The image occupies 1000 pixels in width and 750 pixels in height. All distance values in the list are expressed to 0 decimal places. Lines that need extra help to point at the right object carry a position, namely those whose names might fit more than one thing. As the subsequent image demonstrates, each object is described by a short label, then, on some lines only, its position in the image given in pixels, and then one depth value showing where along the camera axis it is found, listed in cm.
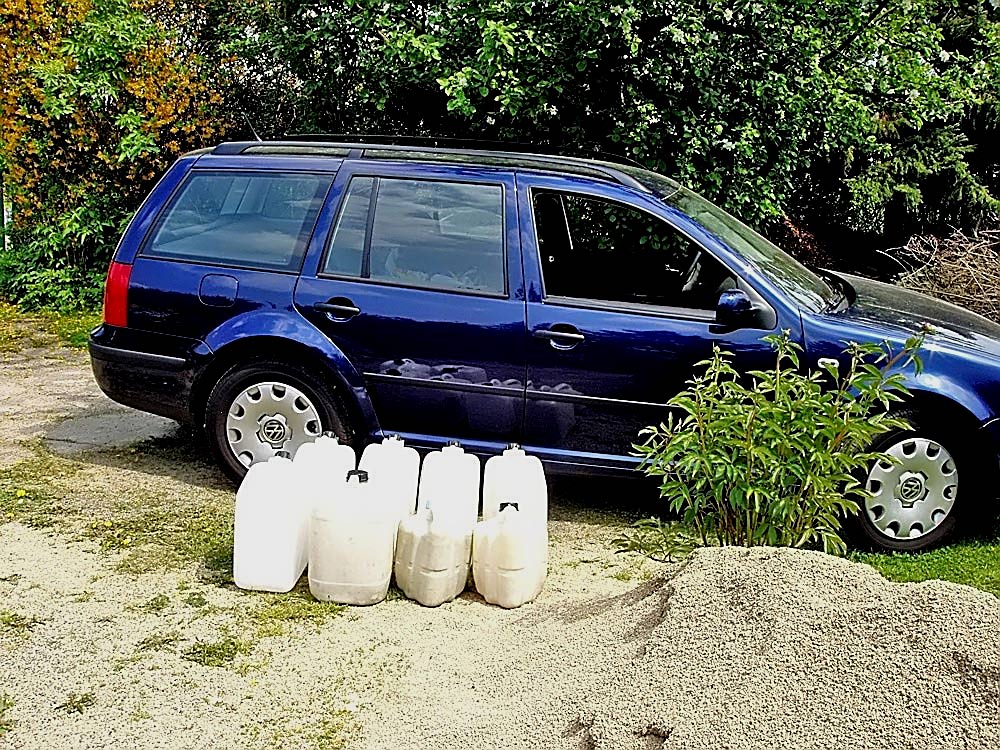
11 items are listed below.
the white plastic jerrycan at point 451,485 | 470
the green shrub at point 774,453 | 431
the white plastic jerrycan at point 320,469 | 472
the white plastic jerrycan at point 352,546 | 461
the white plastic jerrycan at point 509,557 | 466
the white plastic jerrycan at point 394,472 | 472
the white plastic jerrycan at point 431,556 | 468
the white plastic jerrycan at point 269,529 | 473
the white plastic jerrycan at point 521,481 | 472
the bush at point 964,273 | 876
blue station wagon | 539
